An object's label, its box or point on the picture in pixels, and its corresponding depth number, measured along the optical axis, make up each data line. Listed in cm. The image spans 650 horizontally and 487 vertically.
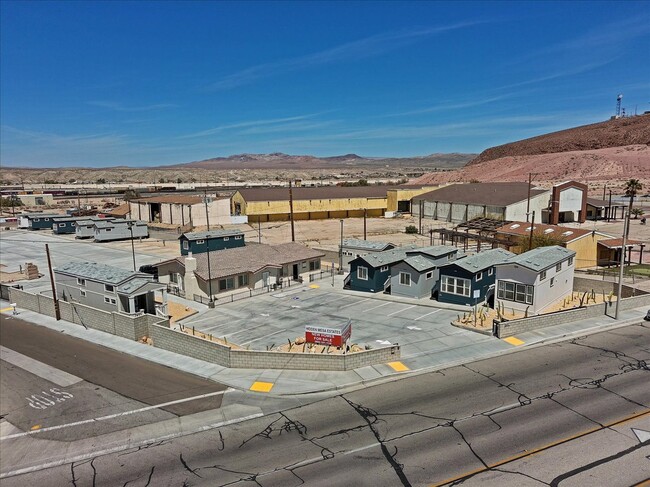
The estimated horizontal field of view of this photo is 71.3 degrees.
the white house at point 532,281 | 3516
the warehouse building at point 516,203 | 8625
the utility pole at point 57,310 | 3754
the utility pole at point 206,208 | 8762
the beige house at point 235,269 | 4222
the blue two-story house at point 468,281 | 3756
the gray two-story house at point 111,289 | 3462
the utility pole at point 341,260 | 5312
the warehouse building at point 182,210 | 9084
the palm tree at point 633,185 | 8405
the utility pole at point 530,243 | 4962
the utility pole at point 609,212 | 9366
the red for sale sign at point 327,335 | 2786
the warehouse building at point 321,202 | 10141
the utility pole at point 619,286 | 3168
